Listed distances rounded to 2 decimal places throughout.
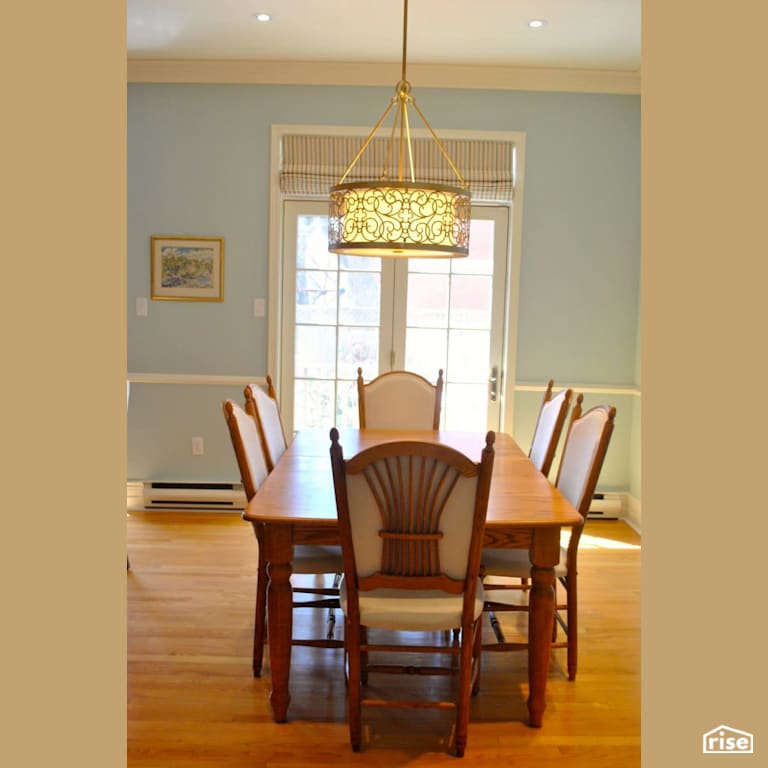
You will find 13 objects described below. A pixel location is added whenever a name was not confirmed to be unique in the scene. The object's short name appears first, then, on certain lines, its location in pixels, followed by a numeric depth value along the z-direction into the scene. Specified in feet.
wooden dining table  7.18
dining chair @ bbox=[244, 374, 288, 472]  9.34
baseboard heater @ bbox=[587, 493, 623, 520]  15.48
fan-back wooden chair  6.48
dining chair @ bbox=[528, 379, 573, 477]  10.03
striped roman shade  14.84
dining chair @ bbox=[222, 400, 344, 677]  7.99
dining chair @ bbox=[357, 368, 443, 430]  12.45
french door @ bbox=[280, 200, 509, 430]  15.28
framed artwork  15.15
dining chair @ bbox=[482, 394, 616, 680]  8.09
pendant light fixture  7.69
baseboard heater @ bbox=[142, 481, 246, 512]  15.46
